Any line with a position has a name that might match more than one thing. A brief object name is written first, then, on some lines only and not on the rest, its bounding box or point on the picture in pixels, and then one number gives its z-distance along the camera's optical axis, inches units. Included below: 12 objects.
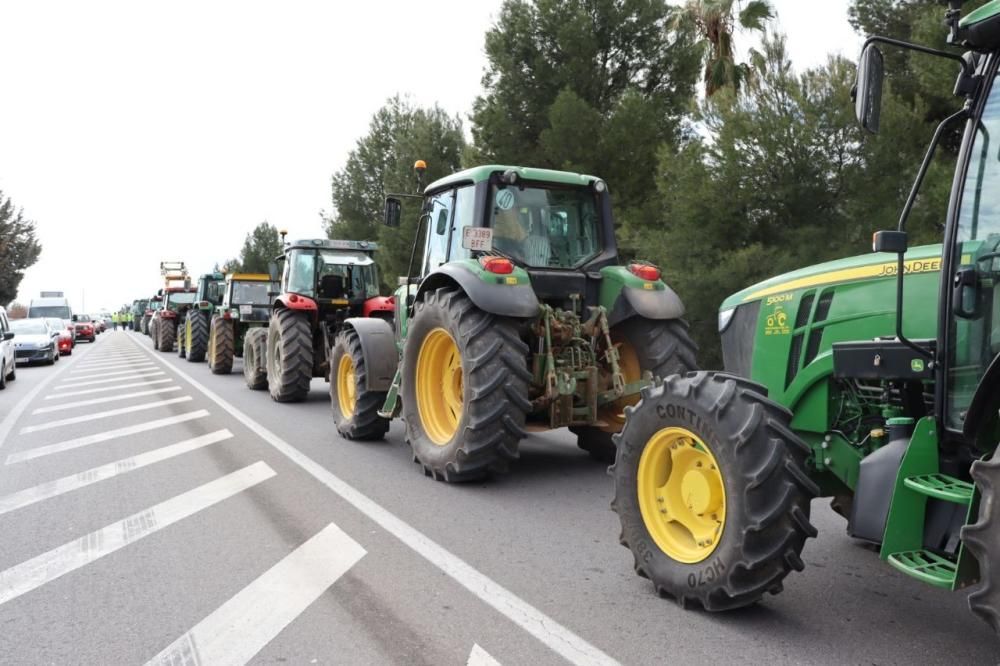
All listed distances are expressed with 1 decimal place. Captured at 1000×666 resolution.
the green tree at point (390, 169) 1159.0
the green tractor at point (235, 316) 706.8
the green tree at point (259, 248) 2389.3
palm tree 758.5
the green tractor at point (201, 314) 865.5
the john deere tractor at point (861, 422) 124.0
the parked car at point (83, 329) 1695.4
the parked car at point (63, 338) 1143.0
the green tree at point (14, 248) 1917.3
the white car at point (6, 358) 636.1
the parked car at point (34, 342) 880.3
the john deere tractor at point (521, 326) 252.4
